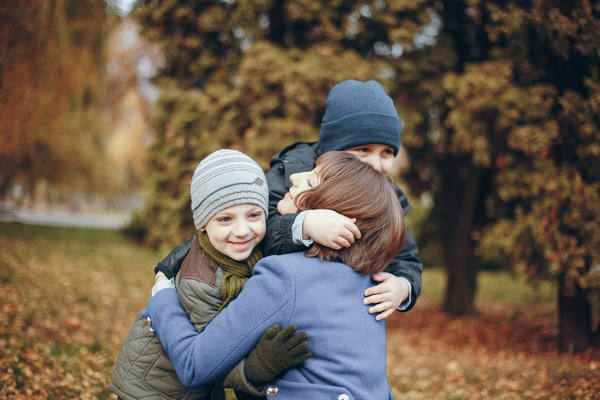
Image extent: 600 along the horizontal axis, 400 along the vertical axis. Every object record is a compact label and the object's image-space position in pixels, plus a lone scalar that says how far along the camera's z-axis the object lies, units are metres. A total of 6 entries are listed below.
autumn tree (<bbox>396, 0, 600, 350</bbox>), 4.68
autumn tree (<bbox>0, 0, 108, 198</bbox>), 7.50
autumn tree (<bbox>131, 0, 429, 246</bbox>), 6.20
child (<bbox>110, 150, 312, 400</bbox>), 2.23
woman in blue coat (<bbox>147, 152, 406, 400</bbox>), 2.03
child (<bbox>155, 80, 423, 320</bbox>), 2.32
